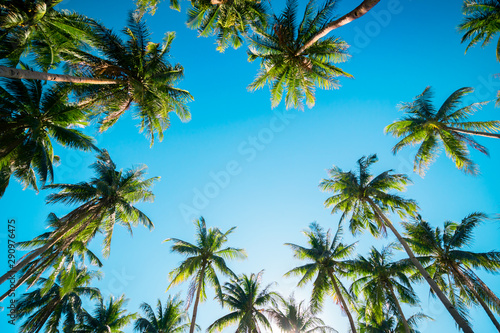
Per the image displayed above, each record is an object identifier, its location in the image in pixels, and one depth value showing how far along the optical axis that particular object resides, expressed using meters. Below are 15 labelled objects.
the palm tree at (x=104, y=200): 13.04
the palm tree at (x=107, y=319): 19.58
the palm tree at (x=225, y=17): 12.94
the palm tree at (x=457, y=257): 12.90
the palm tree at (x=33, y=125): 11.09
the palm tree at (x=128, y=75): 10.68
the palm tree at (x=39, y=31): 9.00
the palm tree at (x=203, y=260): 17.14
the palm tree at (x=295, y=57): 11.52
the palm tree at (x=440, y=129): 14.06
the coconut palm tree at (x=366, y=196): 15.84
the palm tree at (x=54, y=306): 17.19
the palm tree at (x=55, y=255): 11.10
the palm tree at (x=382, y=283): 15.55
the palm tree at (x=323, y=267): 17.09
